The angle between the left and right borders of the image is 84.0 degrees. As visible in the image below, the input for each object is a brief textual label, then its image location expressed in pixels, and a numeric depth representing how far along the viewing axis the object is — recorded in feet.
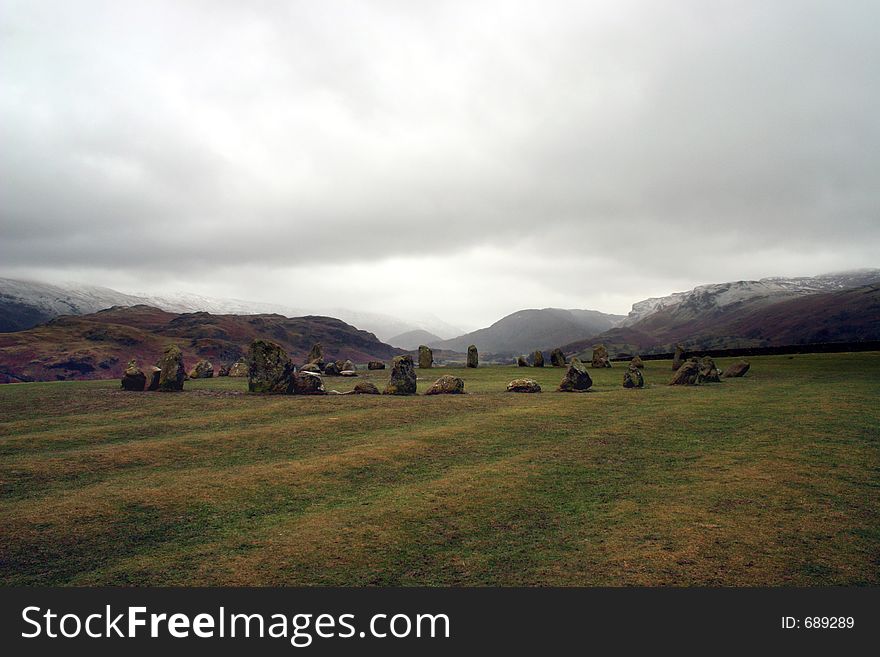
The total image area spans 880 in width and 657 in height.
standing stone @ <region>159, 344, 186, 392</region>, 100.63
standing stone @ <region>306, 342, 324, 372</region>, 170.86
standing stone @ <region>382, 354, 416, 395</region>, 98.63
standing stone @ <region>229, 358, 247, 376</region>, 153.58
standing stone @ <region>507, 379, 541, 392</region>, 101.09
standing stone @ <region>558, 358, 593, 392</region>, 103.45
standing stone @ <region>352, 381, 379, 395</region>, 100.37
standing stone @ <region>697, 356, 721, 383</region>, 116.26
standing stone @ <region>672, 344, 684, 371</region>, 162.45
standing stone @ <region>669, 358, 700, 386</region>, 110.01
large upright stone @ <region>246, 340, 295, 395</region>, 98.48
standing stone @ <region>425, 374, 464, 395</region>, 99.35
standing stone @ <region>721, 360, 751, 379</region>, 126.82
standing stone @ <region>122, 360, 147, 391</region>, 98.84
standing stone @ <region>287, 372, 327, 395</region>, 99.35
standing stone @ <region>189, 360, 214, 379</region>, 141.33
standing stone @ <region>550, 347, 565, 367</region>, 190.43
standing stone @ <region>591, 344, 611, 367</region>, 180.14
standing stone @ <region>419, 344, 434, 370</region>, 182.50
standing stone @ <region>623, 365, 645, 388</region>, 106.83
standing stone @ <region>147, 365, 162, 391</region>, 100.72
